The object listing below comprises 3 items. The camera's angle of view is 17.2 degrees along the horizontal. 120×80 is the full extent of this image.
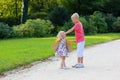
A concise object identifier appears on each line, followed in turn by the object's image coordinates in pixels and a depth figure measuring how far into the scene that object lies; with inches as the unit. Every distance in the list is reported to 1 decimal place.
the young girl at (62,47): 502.0
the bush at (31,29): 1268.9
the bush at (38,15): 1772.9
